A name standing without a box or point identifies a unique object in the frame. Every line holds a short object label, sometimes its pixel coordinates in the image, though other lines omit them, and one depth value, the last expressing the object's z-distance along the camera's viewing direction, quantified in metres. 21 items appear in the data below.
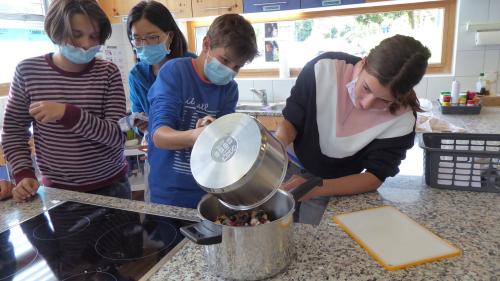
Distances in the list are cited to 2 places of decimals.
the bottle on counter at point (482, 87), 2.32
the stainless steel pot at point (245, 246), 0.55
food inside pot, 0.61
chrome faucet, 2.92
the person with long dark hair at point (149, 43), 1.29
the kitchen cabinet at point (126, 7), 2.93
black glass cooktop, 0.69
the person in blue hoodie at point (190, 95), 0.92
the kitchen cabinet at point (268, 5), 2.64
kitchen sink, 2.88
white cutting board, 0.65
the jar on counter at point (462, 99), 2.15
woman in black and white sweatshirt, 0.85
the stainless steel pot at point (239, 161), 0.52
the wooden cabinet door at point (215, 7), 2.79
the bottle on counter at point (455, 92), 2.19
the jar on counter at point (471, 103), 2.11
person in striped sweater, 1.05
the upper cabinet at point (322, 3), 2.51
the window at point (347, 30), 2.68
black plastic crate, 0.90
